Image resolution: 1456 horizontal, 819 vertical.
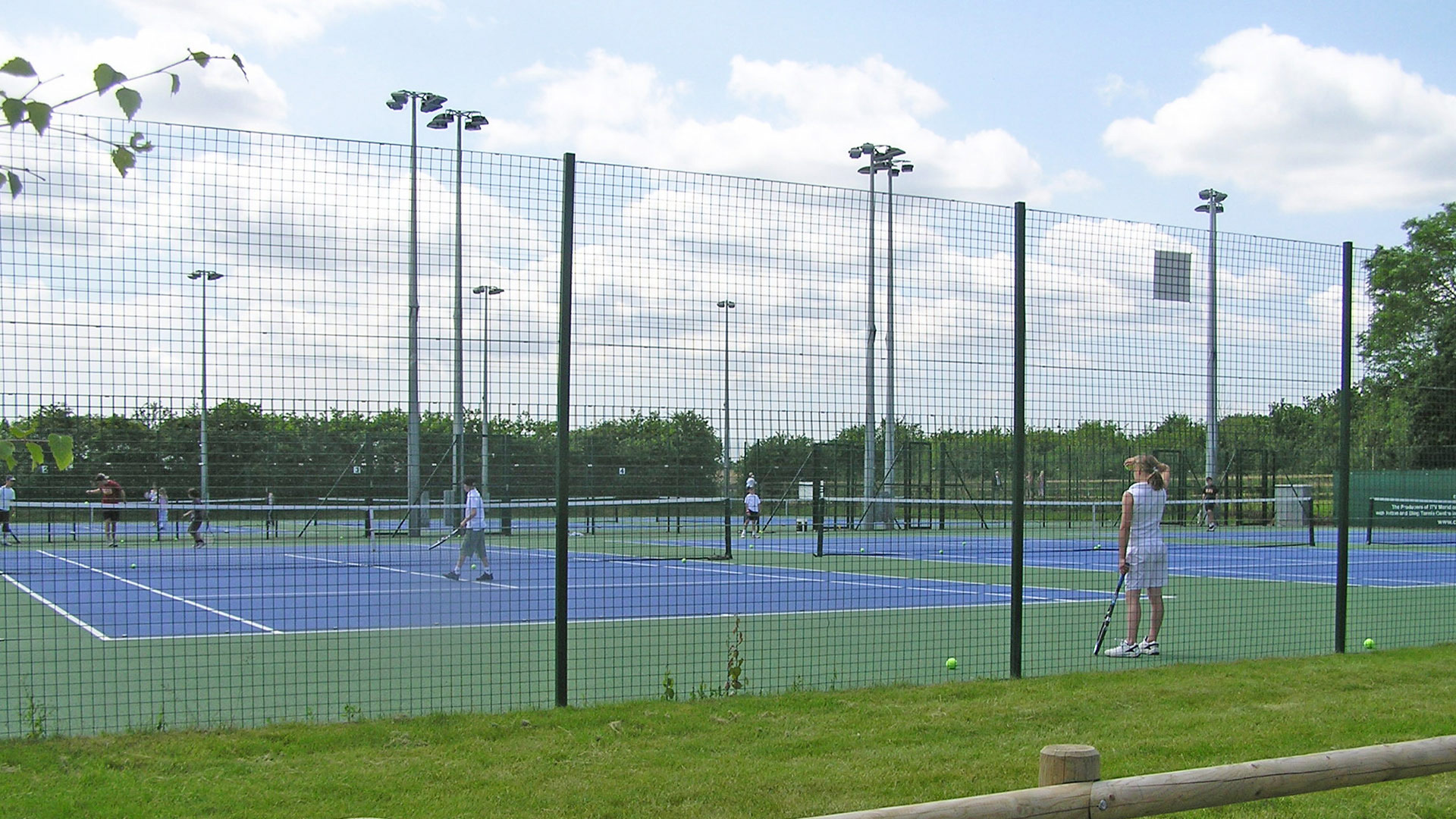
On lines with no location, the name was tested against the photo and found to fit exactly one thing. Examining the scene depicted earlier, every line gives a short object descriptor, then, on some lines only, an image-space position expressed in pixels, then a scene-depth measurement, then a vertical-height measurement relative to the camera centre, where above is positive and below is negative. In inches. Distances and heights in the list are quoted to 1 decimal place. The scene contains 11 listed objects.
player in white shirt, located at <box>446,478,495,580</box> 594.8 -47.3
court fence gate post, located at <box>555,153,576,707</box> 279.4 +5.2
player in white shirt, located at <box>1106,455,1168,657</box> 391.5 -35.3
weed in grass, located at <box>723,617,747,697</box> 302.6 -57.5
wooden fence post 137.4 -35.3
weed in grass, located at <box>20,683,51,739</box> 248.4 -58.9
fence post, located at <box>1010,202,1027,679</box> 325.1 +1.4
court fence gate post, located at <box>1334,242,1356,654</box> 377.4 -6.5
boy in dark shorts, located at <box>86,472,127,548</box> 276.4 -16.2
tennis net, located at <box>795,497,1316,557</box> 976.9 -83.9
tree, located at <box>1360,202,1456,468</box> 1713.8 +194.7
